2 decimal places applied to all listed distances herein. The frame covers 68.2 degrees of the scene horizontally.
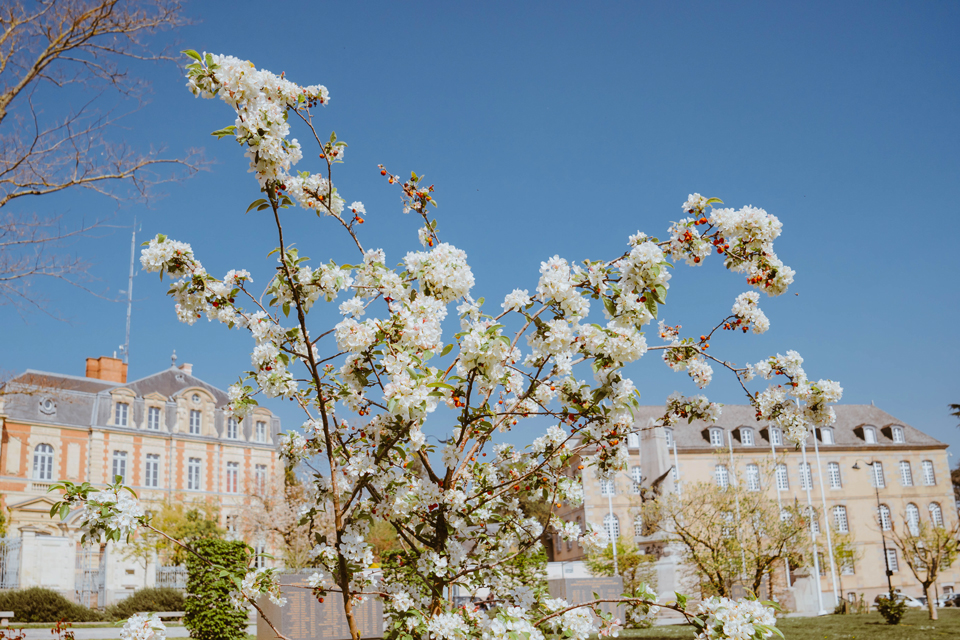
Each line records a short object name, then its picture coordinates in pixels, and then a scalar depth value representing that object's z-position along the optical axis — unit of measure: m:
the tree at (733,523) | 18.26
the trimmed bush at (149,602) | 21.19
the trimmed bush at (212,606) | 15.05
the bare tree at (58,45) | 10.71
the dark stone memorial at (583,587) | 18.15
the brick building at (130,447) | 35.62
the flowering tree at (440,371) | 3.20
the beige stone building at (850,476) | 45.72
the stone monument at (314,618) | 12.38
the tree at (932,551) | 23.45
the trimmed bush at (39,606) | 20.47
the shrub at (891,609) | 21.45
